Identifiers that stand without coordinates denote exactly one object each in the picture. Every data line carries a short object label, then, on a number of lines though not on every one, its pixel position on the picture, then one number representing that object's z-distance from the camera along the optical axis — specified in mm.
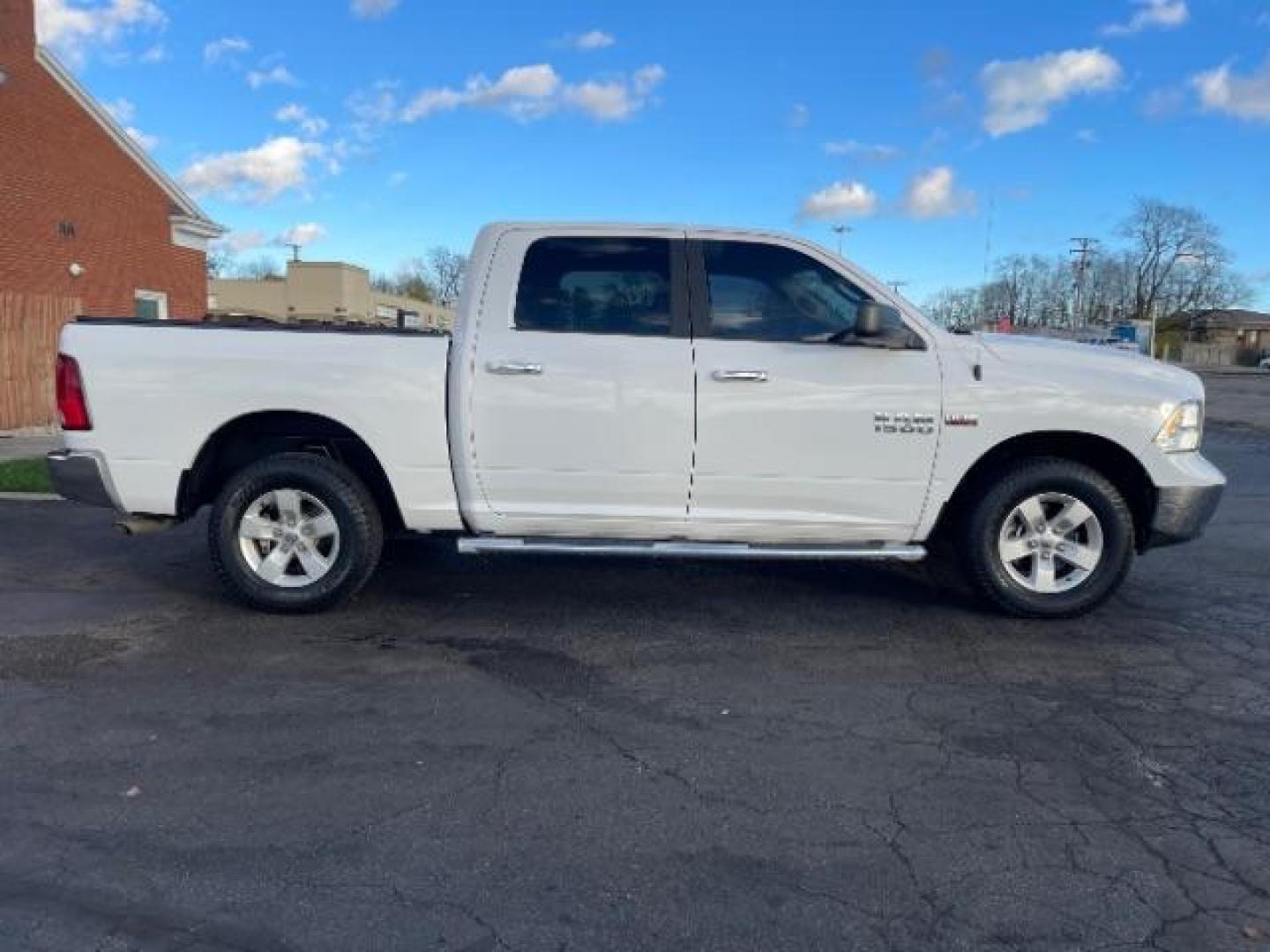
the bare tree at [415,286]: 82250
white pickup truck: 4820
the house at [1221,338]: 95750
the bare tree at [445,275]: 70938
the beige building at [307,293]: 50531
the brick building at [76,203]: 16984
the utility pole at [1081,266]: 78125
